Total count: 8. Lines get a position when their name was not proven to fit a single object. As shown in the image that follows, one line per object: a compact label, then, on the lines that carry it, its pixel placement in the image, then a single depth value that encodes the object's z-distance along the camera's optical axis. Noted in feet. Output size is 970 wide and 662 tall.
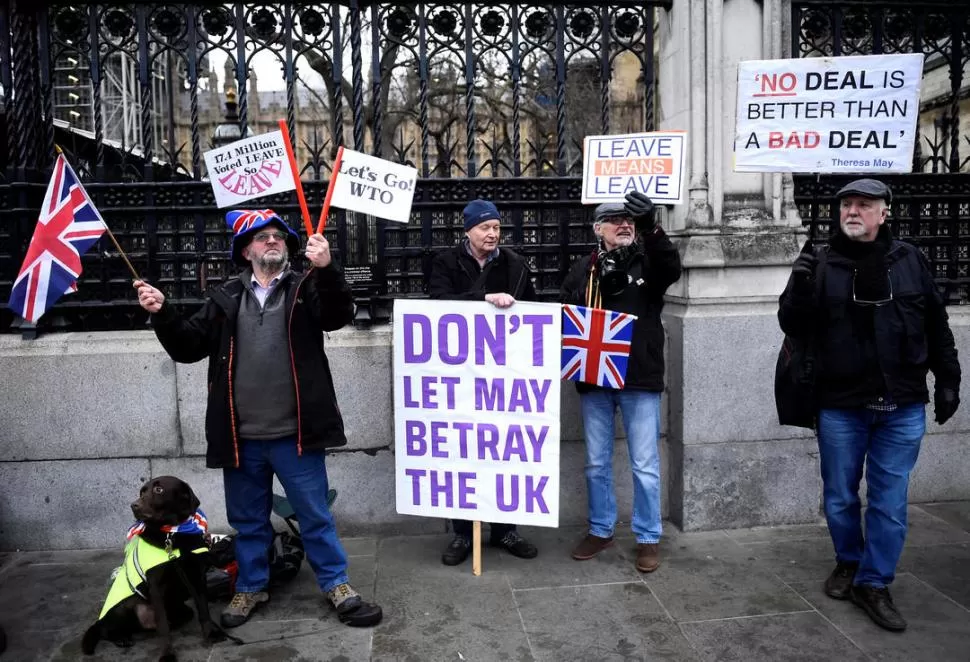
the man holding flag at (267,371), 13.69
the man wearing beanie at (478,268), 16.05
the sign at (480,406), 15.67
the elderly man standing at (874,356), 13.52
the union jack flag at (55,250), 13.99
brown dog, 12.87
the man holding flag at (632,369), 15.88
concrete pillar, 18.28
